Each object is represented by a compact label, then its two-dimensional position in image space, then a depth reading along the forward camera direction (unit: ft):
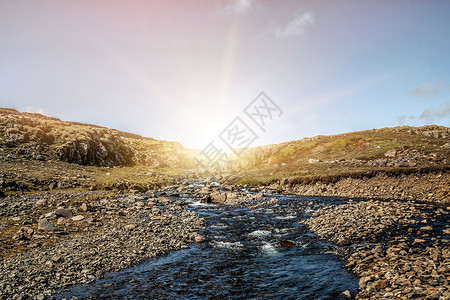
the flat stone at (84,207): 103.55
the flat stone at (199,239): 74.64
